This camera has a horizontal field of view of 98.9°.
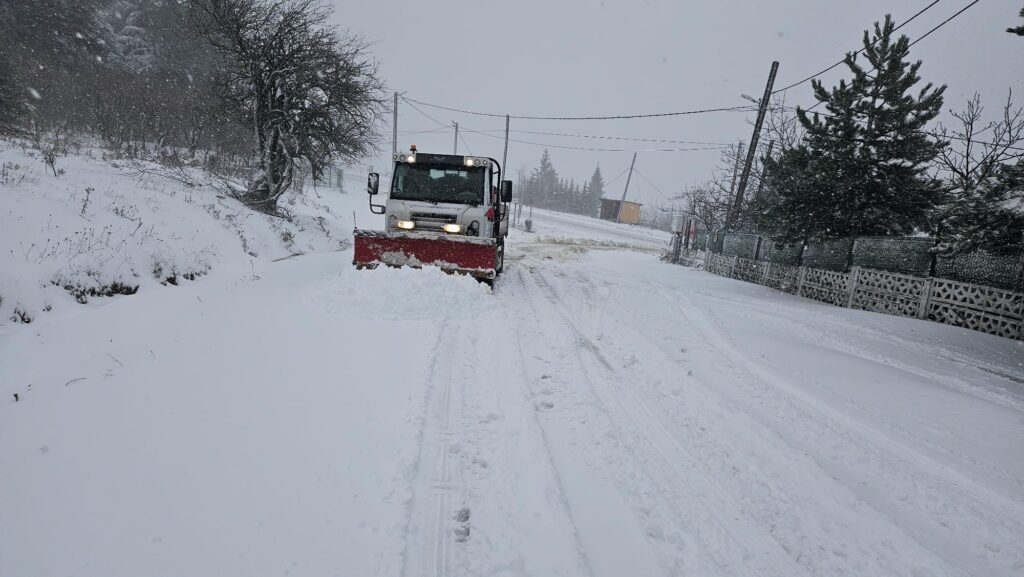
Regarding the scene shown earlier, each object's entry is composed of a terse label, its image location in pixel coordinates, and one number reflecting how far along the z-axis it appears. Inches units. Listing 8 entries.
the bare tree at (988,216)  250.1
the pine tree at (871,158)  458.6
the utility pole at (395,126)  1325.0
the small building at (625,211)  2503.7
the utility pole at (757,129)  719.7
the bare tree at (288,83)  534.0
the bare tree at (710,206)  941.8
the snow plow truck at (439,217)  316.8
